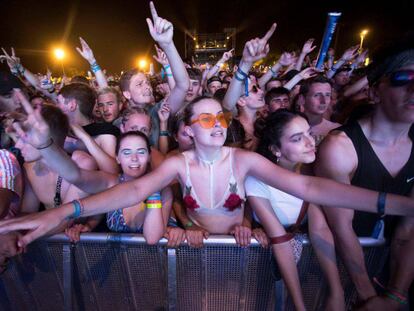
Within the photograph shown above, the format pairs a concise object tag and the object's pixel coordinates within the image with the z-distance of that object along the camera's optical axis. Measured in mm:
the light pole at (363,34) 21516
